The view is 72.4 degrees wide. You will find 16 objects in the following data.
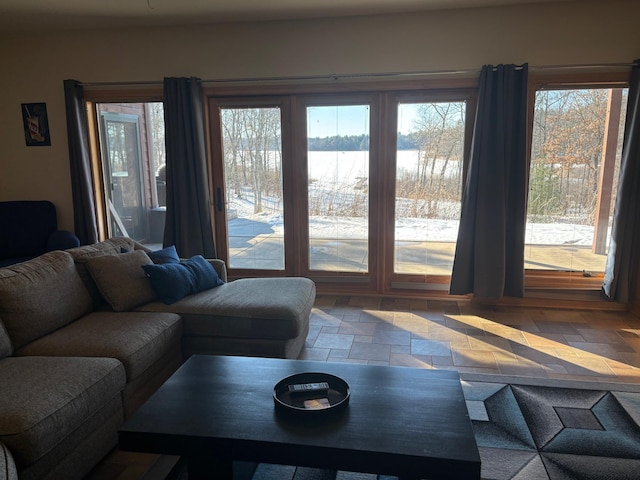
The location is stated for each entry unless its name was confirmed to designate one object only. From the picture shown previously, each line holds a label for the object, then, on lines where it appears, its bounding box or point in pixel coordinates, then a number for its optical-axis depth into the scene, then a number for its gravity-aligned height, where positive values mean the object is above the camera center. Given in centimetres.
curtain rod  366 +85
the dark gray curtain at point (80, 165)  427 +5
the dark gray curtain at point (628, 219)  356 -41
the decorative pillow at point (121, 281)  271 -69
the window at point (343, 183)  407 -12
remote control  174 -86
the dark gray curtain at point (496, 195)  368 -22
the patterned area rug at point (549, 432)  192 -130
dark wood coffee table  141 -89
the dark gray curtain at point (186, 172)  411 -2
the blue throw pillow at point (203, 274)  307 -73
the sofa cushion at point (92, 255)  274 -55
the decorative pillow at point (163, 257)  313 -62
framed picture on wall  444 +47
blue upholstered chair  416 -60
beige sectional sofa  167 -87
